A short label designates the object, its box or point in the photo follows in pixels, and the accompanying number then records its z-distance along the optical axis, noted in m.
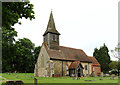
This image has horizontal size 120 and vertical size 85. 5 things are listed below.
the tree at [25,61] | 50.89
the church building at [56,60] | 33.22
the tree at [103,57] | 55.75
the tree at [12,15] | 7.77
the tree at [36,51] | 60.74
